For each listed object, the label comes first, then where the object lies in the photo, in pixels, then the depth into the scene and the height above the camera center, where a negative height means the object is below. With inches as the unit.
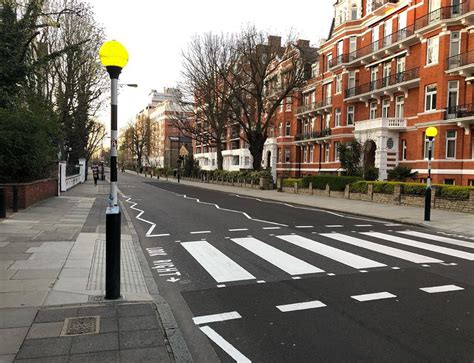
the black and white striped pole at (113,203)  217.3 -20.4
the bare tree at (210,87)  1713.8 +343.4
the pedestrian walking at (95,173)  1582.1 -35.1
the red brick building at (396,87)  1147.3 +278.1
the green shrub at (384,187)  916.0 -42.0
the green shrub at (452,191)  736.3 -39.8
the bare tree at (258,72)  1592.0 +377.3
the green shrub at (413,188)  843.4 -40.2
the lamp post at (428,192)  600.4 -33.8
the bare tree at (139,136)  4424.2 +314.2
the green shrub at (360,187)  1007.8 -45.7
